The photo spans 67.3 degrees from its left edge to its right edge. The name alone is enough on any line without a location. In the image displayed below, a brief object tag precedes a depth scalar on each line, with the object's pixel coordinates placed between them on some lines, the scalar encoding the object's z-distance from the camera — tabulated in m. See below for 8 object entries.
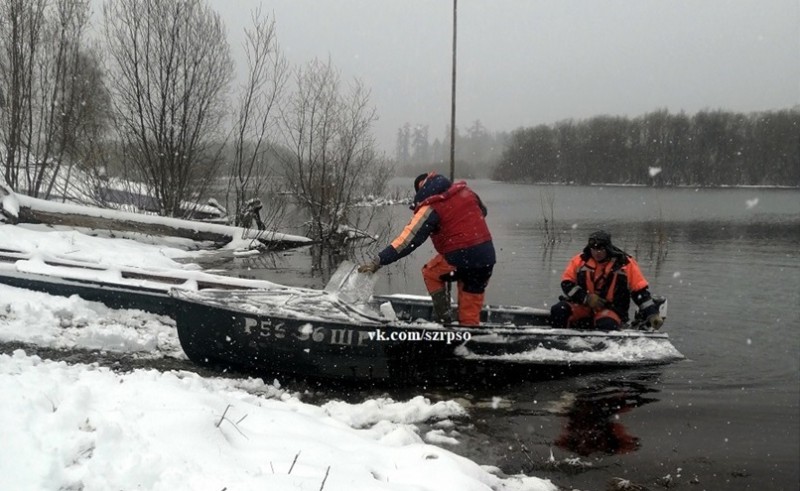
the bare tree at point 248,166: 18.20
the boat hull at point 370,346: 5.76
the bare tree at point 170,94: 15.70
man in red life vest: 6.14
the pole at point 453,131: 12.66
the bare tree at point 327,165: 18.83
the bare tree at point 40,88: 14.71
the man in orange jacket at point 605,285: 6.79
